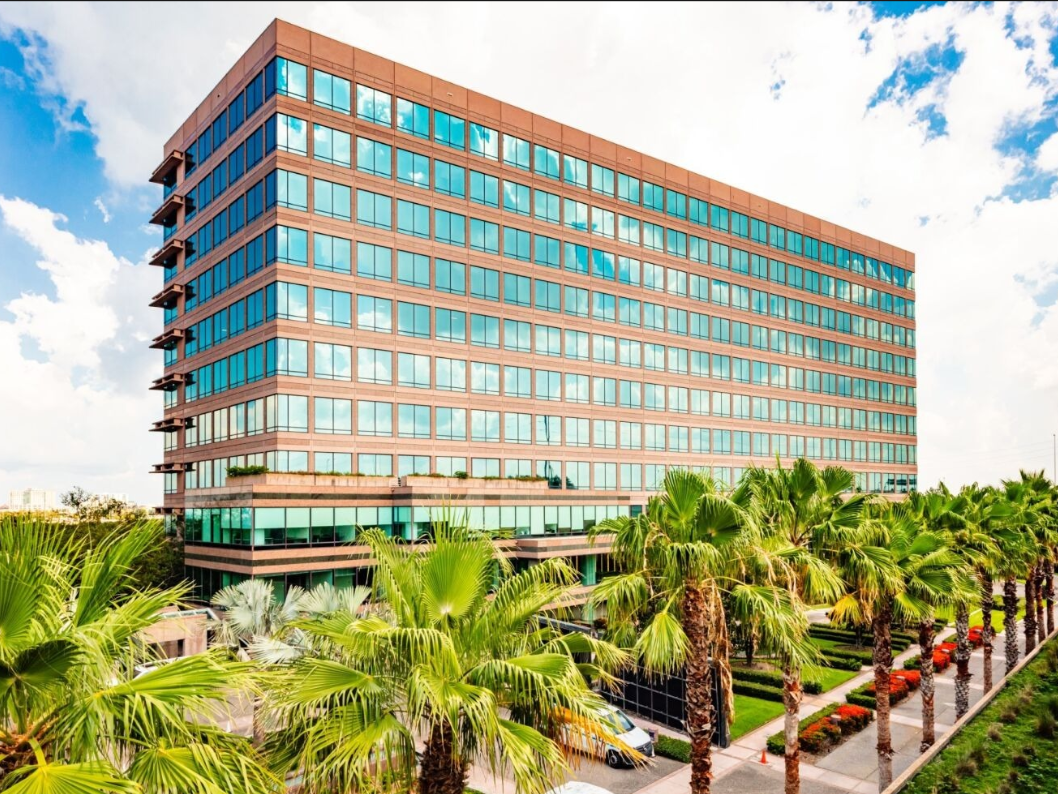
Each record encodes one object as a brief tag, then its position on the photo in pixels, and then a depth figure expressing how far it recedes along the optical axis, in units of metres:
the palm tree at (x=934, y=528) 23.93
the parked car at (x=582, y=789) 18.11
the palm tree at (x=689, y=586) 13.89
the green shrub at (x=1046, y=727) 23.08
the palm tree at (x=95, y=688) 6.28
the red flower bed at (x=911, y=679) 33.53
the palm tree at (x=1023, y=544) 30.81
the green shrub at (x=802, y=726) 25.59
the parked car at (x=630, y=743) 24.23
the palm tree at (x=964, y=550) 26.14
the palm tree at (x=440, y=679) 8.09
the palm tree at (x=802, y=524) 17.56
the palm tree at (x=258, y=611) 17.44
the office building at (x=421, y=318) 43.75
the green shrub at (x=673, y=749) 25.11
